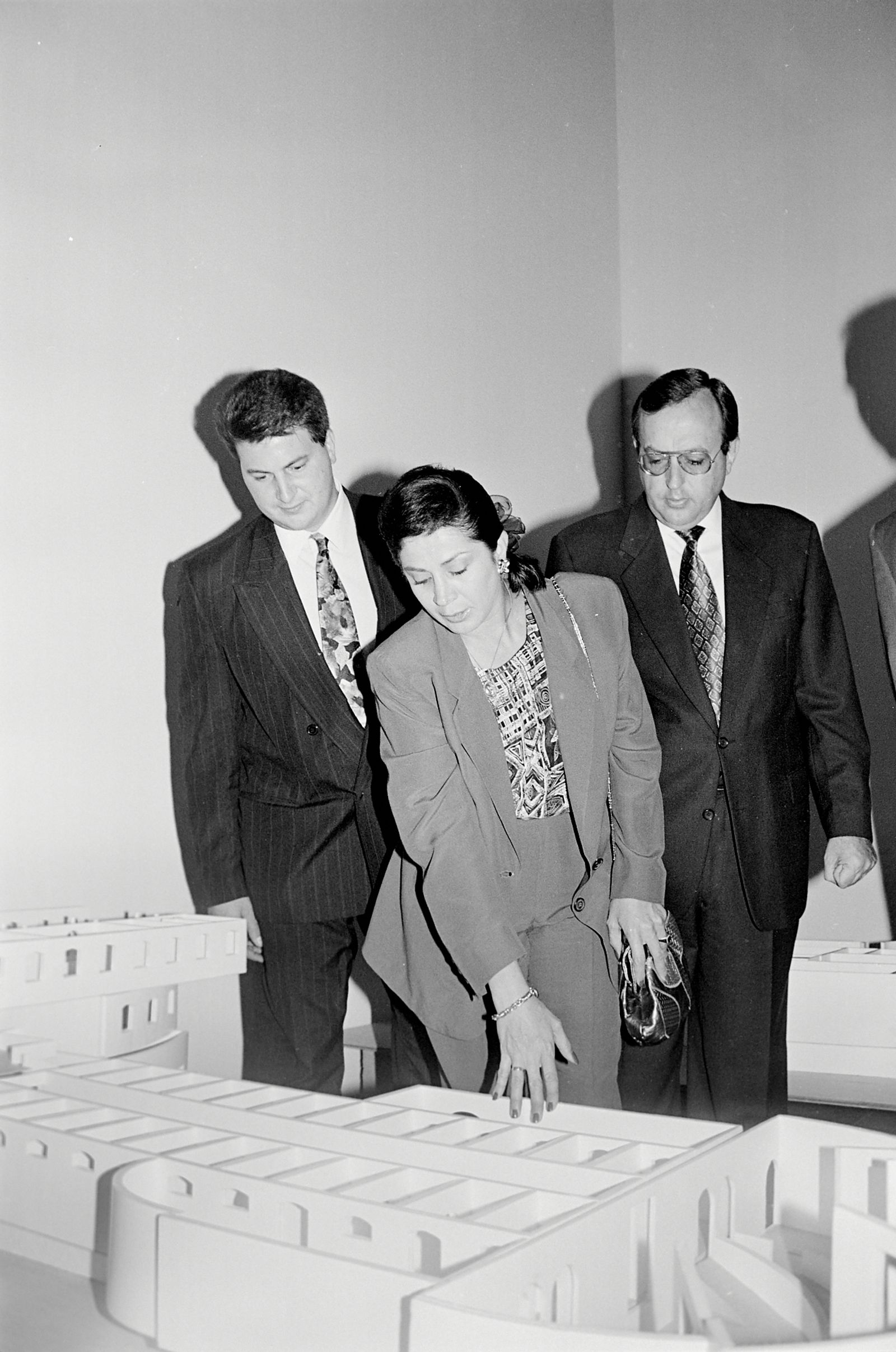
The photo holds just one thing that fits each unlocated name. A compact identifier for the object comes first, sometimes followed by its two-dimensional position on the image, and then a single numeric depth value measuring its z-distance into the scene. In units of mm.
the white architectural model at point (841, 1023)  2416
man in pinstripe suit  2258
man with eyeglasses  2193
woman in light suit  1732
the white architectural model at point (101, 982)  1778
